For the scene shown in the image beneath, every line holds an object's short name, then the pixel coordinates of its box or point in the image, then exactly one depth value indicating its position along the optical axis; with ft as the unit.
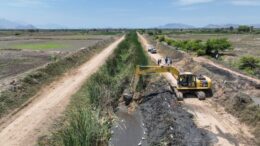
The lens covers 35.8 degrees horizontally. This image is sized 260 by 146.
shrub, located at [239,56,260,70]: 156.56
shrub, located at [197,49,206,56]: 215.31
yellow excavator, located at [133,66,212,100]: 97.50
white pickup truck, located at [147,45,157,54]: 237.98
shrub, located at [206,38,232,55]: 228.63
